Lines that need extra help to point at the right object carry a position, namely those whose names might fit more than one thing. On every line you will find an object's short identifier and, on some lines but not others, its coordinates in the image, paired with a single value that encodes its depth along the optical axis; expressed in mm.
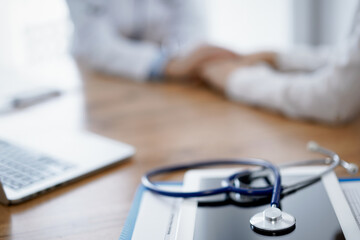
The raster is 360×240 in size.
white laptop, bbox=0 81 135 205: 969
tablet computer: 798
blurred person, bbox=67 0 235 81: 1524
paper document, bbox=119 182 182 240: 839
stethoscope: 806
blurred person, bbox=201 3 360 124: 1127
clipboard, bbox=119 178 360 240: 843
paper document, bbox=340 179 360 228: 839
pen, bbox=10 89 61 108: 1331
